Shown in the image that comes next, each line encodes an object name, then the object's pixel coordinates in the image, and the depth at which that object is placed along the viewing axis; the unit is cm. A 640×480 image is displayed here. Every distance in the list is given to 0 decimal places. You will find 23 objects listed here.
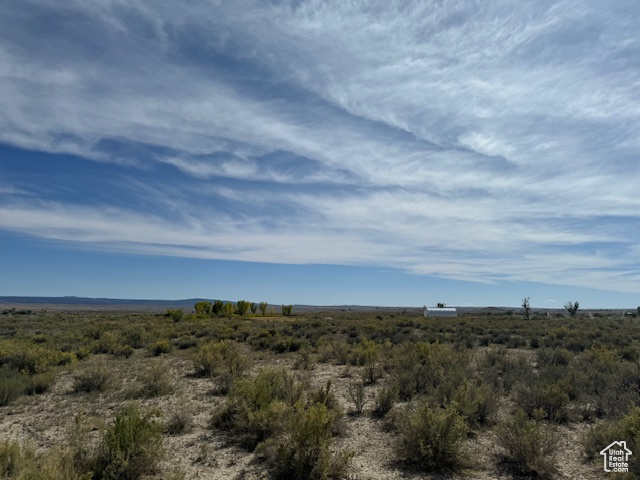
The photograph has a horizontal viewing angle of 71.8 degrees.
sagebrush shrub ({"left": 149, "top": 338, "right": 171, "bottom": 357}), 1886
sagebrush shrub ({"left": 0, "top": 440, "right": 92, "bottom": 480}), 538
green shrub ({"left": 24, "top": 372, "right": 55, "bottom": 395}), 1178
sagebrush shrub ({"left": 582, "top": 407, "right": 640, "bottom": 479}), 653
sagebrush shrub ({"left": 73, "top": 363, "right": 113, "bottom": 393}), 1208
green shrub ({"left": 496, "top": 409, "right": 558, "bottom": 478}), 694
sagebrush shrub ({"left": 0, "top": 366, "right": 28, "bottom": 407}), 1076
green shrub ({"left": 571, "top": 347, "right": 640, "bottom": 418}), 966
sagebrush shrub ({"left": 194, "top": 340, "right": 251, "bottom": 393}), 1379
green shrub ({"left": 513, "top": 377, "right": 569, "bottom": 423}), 948
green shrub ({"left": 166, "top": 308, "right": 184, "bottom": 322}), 4408
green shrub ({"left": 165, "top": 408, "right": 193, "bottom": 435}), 879
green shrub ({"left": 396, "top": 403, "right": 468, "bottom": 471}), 718
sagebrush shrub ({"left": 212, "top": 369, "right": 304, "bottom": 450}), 822
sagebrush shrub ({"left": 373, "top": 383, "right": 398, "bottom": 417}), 1007
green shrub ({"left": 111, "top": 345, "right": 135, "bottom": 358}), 1819
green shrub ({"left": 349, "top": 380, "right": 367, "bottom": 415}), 1015
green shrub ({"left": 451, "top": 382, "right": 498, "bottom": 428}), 888
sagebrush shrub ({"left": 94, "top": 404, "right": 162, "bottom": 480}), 642
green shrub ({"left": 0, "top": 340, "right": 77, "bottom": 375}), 1387
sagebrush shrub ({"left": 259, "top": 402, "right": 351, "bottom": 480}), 660
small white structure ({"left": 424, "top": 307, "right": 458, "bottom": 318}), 5861
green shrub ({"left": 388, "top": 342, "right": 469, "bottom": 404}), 1085
